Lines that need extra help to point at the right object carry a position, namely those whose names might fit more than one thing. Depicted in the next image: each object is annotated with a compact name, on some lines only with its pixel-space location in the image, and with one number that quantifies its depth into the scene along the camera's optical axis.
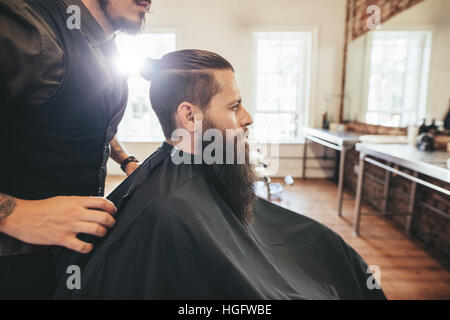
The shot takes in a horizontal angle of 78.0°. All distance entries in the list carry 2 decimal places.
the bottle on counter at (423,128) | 2.50
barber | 0.59
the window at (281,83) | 4.82
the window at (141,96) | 4.82
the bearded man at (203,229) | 0.73
